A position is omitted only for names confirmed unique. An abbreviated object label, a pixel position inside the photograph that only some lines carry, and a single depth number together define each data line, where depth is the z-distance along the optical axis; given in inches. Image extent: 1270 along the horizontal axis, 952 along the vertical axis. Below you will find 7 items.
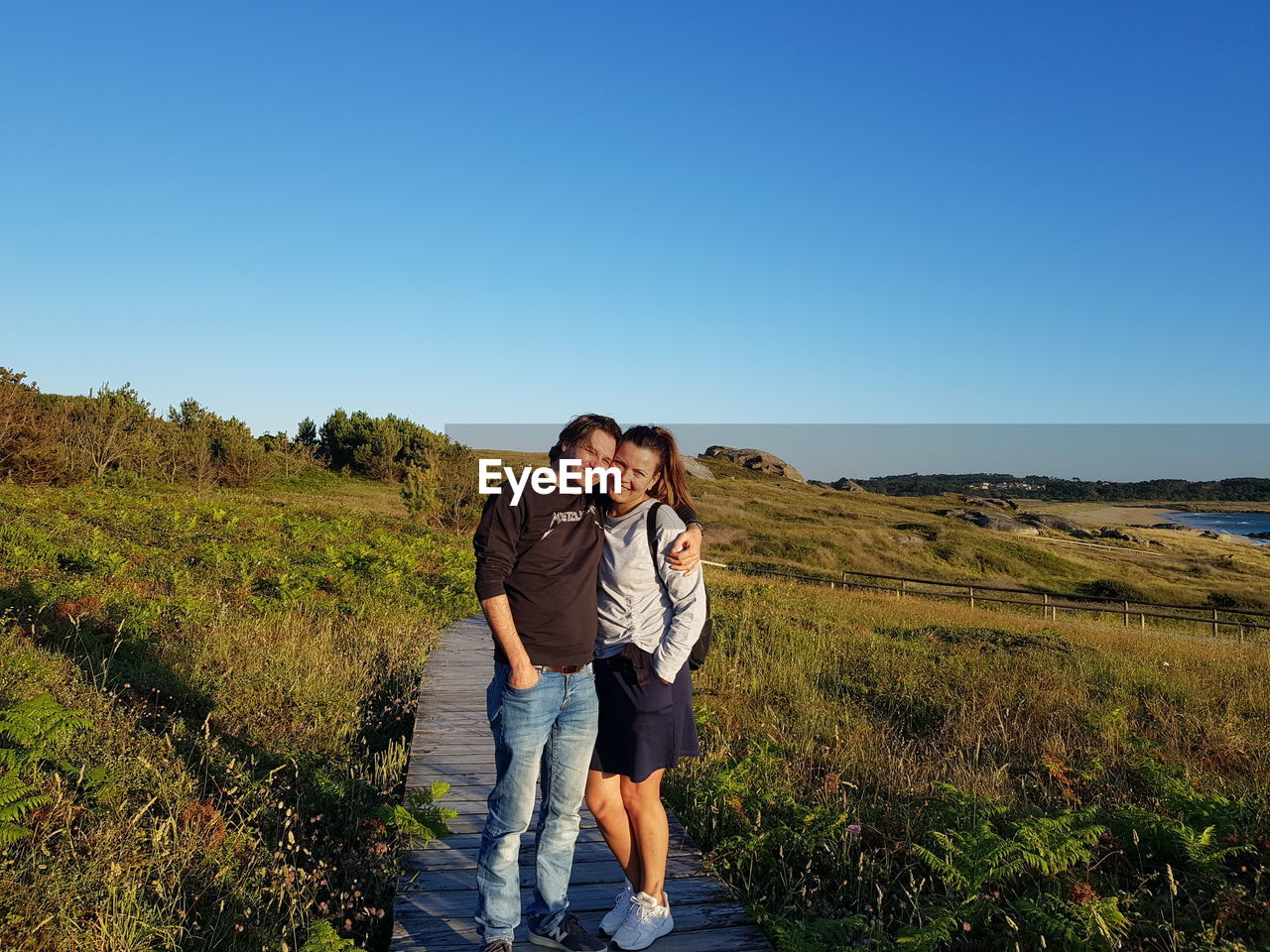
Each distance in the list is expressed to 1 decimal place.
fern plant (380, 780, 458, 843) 171.5
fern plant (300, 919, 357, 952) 119.2
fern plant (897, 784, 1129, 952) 130.6
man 122.8
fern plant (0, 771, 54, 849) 134.6
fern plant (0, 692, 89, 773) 163.8
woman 127.4
